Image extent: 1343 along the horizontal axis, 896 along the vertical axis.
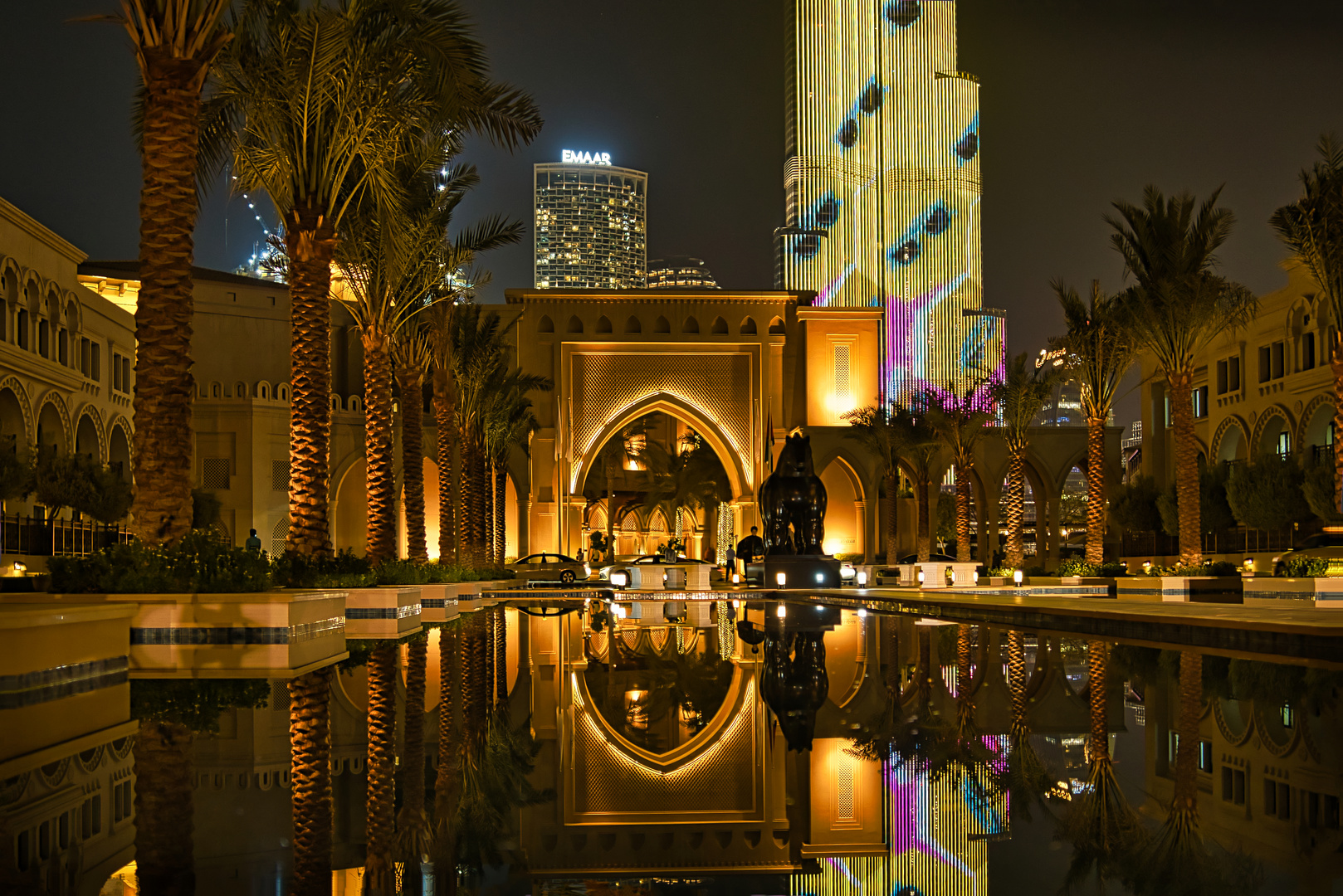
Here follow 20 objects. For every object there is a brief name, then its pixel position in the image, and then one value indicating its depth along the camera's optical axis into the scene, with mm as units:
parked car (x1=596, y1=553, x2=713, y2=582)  30672
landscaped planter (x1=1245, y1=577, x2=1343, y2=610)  17656
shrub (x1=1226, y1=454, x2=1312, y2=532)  34875
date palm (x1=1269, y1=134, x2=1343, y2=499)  19781
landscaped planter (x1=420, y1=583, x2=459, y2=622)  17578
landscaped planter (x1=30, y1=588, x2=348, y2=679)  9117
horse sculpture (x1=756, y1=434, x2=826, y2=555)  26328
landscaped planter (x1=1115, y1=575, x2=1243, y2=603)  24062
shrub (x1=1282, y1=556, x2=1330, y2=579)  19359
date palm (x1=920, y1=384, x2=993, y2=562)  39719
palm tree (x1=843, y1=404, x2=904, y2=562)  44438
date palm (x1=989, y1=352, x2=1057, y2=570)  34625
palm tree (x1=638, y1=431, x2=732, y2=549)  53219
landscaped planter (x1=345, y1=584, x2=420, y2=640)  14102
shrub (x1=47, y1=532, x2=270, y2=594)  9555
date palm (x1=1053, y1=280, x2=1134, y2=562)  27969
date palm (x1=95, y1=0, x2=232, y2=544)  10750
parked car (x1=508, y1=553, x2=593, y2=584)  38531
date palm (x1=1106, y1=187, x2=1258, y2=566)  24297
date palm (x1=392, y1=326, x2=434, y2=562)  21406
